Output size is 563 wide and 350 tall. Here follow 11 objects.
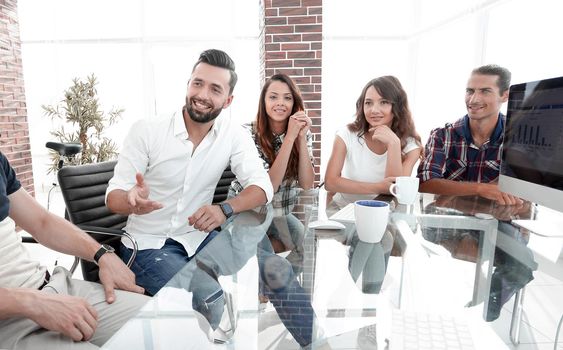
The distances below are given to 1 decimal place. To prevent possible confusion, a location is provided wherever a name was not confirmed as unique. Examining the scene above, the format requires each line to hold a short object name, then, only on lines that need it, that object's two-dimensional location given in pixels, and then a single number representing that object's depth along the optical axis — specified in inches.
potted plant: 167.0
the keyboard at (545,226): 52.8
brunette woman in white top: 84.4
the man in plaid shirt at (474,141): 80.3
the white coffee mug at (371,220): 46.4
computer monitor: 47.2
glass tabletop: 29.3
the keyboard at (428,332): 26.6
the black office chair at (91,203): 62.5
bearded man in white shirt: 65.5
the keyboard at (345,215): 56.4
